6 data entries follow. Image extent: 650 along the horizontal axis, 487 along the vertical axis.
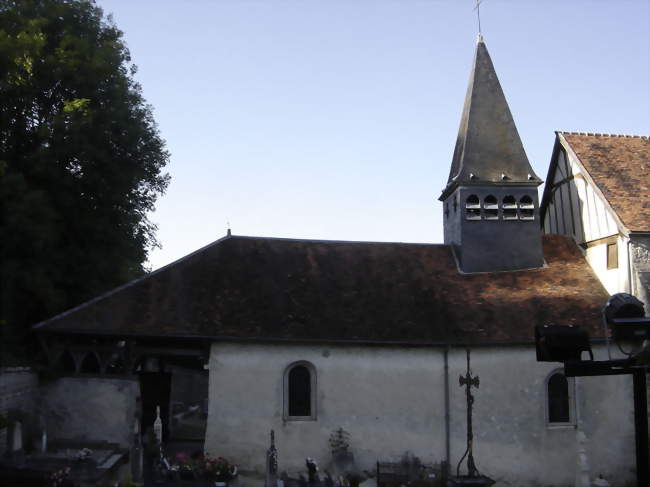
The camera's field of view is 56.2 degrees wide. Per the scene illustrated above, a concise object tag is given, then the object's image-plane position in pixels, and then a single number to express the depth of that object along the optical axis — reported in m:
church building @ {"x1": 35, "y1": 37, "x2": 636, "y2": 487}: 16.09
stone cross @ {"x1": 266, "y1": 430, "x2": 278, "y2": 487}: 14.77
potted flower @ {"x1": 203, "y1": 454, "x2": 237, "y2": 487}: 14.34
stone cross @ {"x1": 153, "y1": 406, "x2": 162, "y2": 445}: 16.20
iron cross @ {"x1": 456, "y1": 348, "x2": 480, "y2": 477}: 14.52
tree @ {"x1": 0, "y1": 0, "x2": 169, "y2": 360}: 17.86
